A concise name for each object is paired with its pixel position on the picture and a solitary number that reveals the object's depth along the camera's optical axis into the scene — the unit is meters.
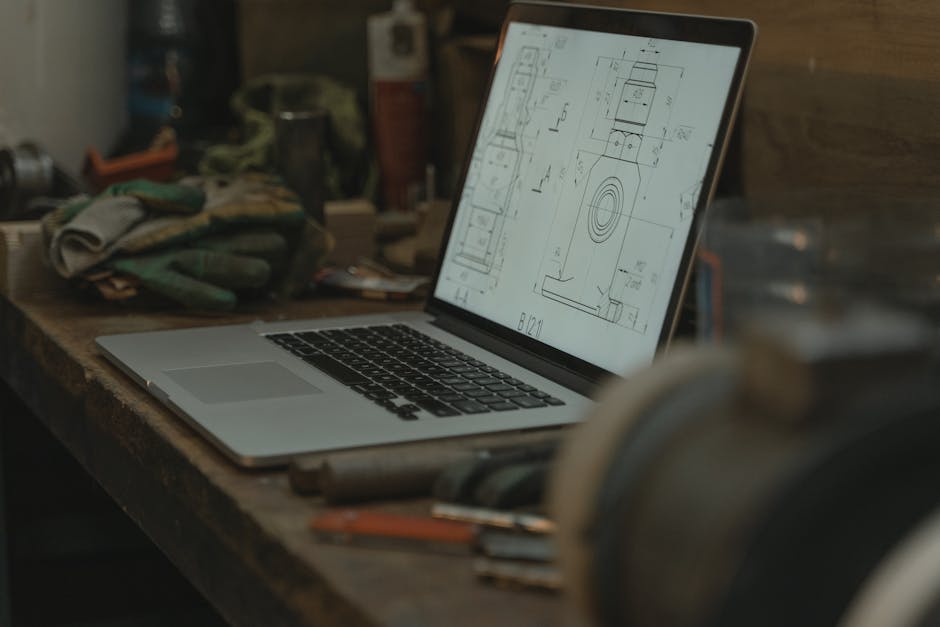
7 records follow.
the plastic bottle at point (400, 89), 2.38
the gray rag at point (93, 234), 1.84
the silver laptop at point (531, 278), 1.53
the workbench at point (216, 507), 1.28
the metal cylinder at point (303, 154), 2.01
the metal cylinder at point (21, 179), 2.14
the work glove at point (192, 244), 1.83
